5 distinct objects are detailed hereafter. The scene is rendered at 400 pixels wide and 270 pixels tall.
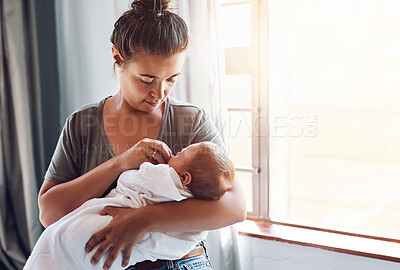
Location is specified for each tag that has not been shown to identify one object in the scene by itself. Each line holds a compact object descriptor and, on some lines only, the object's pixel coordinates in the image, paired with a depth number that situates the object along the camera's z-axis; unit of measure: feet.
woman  3.35
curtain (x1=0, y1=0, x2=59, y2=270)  6.59
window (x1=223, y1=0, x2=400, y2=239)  6.34
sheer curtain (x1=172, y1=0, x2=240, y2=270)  5.41
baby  3.23
